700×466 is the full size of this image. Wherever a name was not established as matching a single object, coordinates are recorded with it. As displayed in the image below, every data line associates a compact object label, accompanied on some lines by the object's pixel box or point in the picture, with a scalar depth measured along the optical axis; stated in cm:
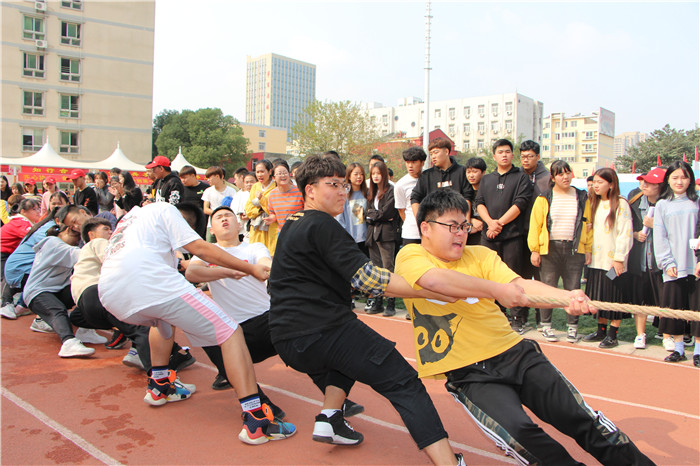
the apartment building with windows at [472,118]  8656
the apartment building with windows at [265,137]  9086
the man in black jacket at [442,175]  657
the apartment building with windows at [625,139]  17125
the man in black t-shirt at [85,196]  979
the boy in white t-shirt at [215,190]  868
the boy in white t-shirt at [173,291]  342
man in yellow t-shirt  243
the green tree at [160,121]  5932
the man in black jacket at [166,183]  733
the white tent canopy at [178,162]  2492
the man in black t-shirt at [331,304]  268
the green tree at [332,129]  3300
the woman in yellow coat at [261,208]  704
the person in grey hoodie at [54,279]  556
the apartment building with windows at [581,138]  9756
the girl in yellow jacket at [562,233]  599
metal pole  2750
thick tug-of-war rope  232
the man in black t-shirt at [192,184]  805
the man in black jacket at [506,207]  619
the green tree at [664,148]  3316
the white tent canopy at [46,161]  2115
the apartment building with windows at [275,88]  15688
